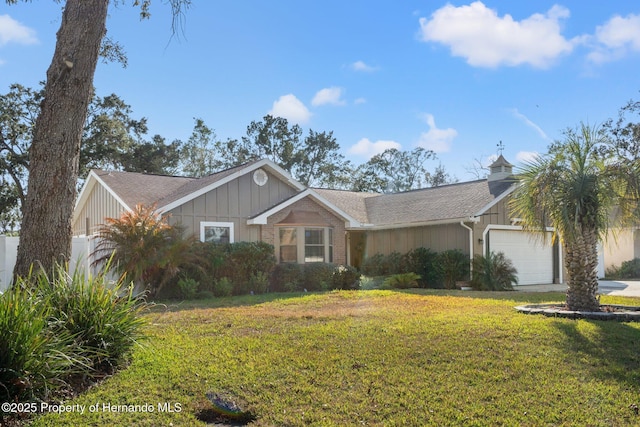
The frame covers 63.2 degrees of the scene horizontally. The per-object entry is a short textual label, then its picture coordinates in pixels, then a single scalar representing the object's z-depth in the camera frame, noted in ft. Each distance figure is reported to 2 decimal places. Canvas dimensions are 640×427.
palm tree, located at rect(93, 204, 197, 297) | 43.42
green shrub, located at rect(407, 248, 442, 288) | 59.72
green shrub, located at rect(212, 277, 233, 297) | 48.03
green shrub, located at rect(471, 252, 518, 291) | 56.03
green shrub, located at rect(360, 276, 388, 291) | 57.09
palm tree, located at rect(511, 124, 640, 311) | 30.58
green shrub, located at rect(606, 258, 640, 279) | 77.66
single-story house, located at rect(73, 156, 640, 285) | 54.49
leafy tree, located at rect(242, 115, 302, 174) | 133.28
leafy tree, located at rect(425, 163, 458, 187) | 157.38
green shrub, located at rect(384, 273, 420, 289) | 57.36
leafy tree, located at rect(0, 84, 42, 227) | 90.68
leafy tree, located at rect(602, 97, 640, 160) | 97.32
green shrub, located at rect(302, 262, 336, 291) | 55.26
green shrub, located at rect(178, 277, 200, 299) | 45.37
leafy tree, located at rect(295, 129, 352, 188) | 136.26
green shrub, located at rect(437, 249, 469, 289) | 58.18
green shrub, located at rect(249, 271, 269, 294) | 51.13
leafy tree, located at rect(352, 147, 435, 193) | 150.61
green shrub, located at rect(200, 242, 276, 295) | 48.96
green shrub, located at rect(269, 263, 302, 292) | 54.49
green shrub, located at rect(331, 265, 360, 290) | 56.03
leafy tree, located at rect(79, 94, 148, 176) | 95.35
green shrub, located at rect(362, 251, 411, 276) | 63.31
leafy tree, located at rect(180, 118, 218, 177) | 133.18
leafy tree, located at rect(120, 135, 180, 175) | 106.11
